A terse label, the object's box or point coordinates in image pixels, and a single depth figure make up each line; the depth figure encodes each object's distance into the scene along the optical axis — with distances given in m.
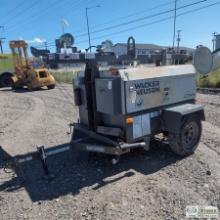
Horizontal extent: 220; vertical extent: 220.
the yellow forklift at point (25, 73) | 15.19
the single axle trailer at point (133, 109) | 3.70
